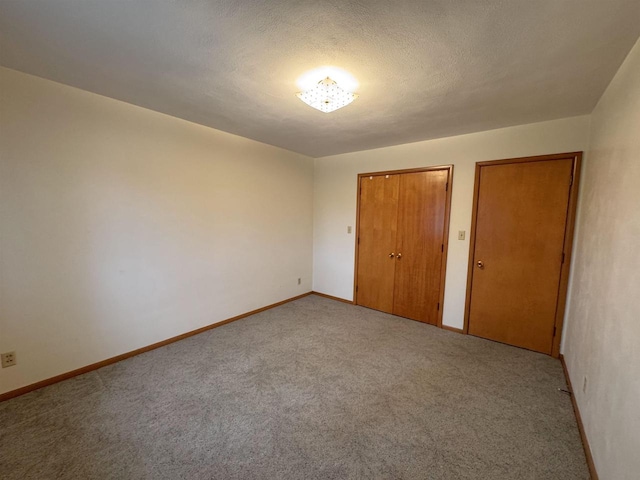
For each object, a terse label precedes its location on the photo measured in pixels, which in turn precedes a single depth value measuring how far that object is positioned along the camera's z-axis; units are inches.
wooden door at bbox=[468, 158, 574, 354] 103.7
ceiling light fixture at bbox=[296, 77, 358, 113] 73.8
